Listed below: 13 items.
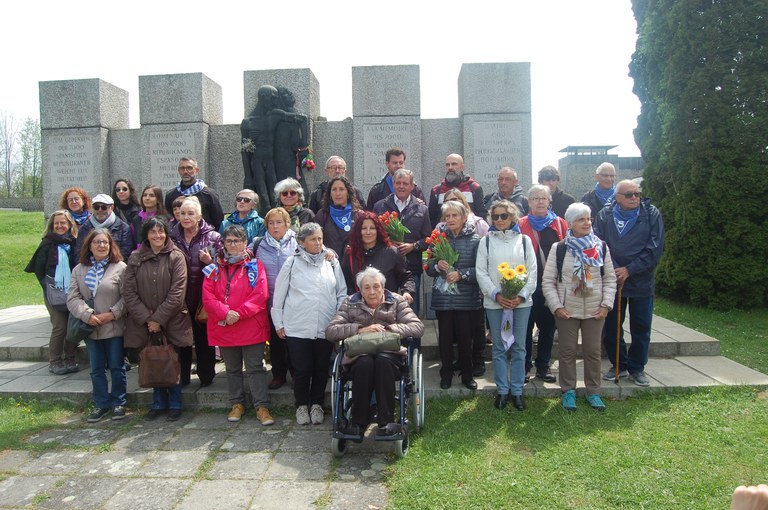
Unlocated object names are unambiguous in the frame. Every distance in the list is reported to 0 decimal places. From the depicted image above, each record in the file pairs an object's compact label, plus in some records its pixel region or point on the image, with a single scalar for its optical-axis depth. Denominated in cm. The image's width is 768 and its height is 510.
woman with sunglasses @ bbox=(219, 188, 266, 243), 488
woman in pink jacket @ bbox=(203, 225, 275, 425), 429
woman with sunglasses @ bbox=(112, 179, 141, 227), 566
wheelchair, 358
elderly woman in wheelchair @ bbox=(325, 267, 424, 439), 362
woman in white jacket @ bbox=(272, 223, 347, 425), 421
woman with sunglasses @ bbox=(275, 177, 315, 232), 497
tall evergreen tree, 819
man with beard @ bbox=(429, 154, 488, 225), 549
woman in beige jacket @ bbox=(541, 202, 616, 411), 432
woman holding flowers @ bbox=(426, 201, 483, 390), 446
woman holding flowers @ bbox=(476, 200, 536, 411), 434
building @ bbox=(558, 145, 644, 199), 2425
